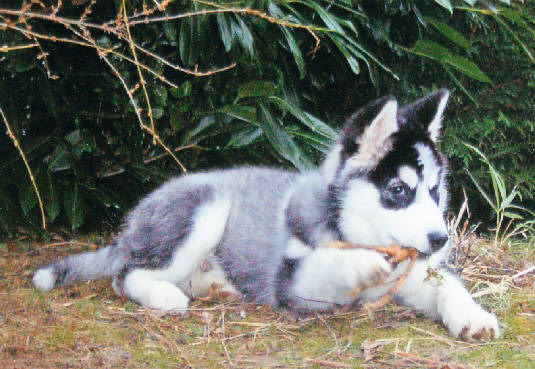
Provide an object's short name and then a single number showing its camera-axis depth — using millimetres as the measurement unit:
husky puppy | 2914
